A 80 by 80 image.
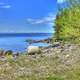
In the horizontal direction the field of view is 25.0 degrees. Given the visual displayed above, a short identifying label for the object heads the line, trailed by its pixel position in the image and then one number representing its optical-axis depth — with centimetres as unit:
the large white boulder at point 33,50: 809
